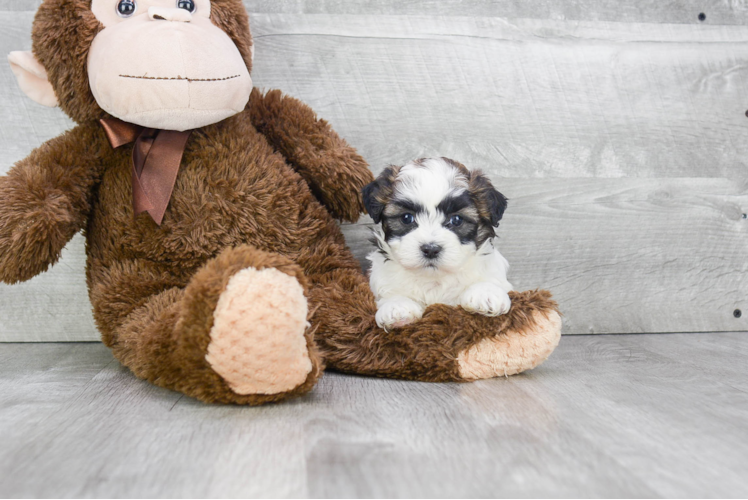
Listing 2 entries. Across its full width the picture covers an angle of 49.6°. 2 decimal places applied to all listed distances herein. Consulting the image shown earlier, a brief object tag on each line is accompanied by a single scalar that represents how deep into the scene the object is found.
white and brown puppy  0.65
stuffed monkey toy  0.63
